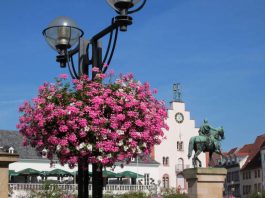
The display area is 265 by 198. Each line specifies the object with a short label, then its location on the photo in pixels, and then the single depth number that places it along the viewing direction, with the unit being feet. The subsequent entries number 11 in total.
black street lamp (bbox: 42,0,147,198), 30.19
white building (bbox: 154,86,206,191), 237.86
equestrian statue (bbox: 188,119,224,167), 63.36
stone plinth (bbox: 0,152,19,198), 26.30
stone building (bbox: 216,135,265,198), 265.75
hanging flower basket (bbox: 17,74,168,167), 31.09
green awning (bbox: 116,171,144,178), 198.49
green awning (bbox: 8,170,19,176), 174.22
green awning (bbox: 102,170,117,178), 189.52
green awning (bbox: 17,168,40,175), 179.76
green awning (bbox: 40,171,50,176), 182.48
